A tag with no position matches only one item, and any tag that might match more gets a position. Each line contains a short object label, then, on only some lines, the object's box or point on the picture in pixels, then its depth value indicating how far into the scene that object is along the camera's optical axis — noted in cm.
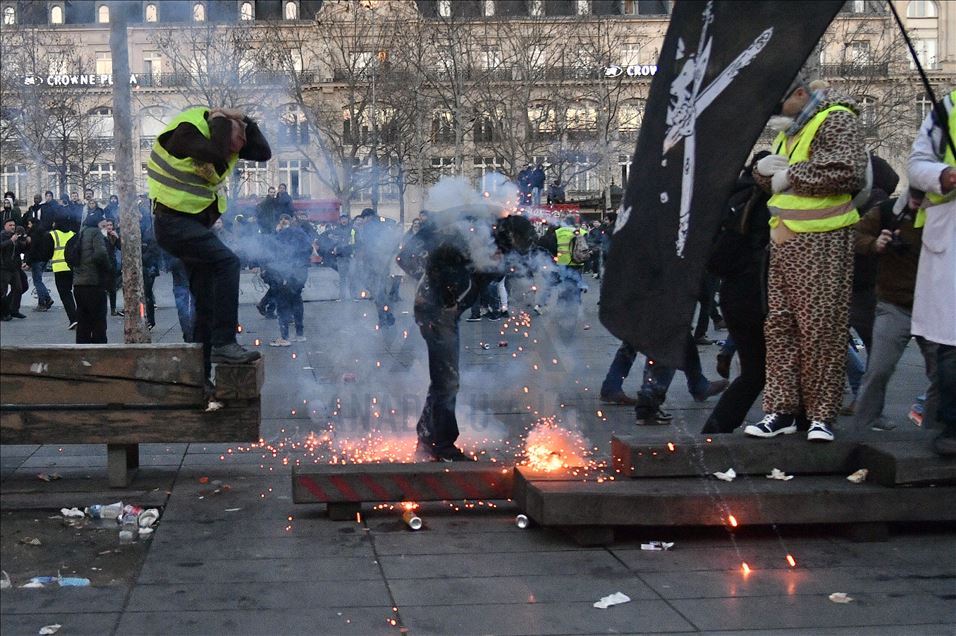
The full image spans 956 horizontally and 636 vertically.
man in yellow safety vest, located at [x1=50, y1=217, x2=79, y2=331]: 1548
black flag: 403
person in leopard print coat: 547
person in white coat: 535
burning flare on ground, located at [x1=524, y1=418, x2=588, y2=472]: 630
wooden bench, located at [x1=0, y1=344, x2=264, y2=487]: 595
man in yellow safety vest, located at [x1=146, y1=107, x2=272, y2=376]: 606
